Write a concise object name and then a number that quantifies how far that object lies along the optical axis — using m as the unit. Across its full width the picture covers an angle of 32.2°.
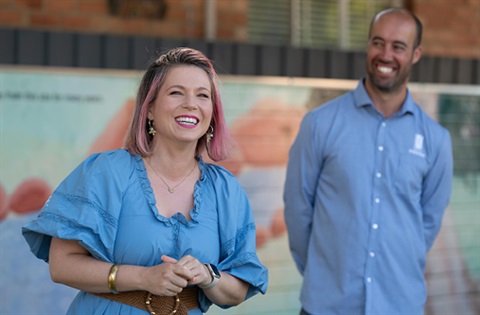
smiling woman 2.45
